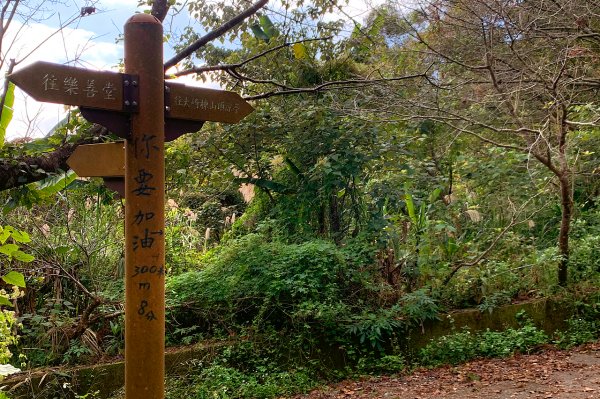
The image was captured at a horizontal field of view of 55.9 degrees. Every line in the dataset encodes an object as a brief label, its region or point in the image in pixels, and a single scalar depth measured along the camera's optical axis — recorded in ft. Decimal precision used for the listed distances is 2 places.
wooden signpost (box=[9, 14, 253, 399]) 8.91
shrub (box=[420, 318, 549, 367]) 21.39
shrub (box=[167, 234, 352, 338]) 21.75
